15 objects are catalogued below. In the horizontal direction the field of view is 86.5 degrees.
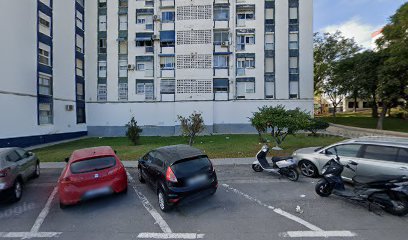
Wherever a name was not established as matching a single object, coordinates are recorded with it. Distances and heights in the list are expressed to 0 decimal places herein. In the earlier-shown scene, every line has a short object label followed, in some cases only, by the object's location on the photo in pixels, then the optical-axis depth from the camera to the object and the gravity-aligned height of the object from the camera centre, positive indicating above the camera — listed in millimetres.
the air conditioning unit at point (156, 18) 24578 +11151
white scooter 7207 -1742
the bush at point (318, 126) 18672 -857
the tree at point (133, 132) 16109 -1187
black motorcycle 4660 -1724
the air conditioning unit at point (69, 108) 22312 +853
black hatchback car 5086 -1471
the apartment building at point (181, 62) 23953 +6223
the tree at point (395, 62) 18281 +4722
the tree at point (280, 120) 11055 -195
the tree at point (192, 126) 13627 -618
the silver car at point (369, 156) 5469 -1118
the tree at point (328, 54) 33094 +9787
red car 5473 -1610
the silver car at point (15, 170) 5980 -1717
